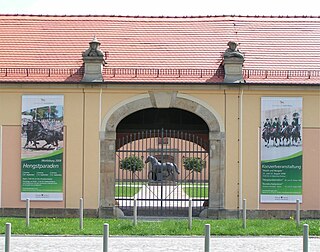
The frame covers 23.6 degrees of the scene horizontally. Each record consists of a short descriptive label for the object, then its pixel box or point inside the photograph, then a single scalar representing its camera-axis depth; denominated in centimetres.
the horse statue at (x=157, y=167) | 2800
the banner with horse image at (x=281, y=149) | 2262
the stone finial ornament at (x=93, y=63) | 2273
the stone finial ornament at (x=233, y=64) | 2266
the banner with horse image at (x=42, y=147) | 2266
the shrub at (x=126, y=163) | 2310
